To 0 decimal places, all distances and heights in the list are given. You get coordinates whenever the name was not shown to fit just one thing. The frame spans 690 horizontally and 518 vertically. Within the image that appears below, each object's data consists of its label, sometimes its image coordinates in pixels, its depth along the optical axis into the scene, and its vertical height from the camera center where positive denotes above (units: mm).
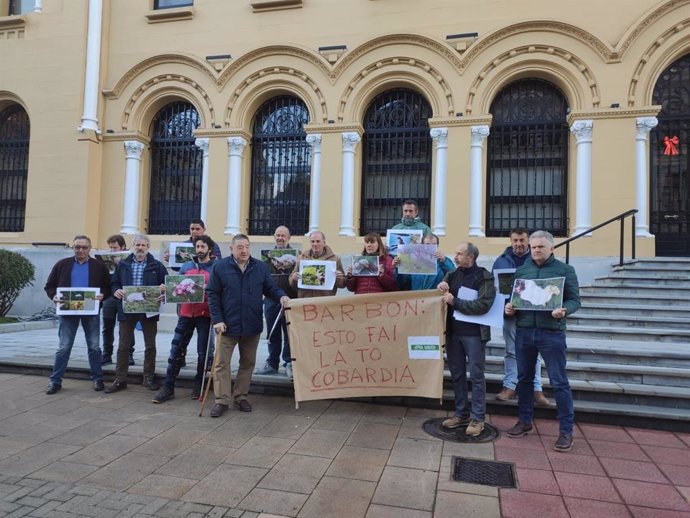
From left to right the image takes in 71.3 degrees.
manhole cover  4733 -1525
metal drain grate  3861 -1579
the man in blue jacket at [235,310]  5449 -378
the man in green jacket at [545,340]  4574 -539
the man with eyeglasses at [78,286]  6188 -337
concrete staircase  5309 -833
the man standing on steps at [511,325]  5629 -482
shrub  10609 -116
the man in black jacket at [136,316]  6344 -564
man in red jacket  5930 -706
